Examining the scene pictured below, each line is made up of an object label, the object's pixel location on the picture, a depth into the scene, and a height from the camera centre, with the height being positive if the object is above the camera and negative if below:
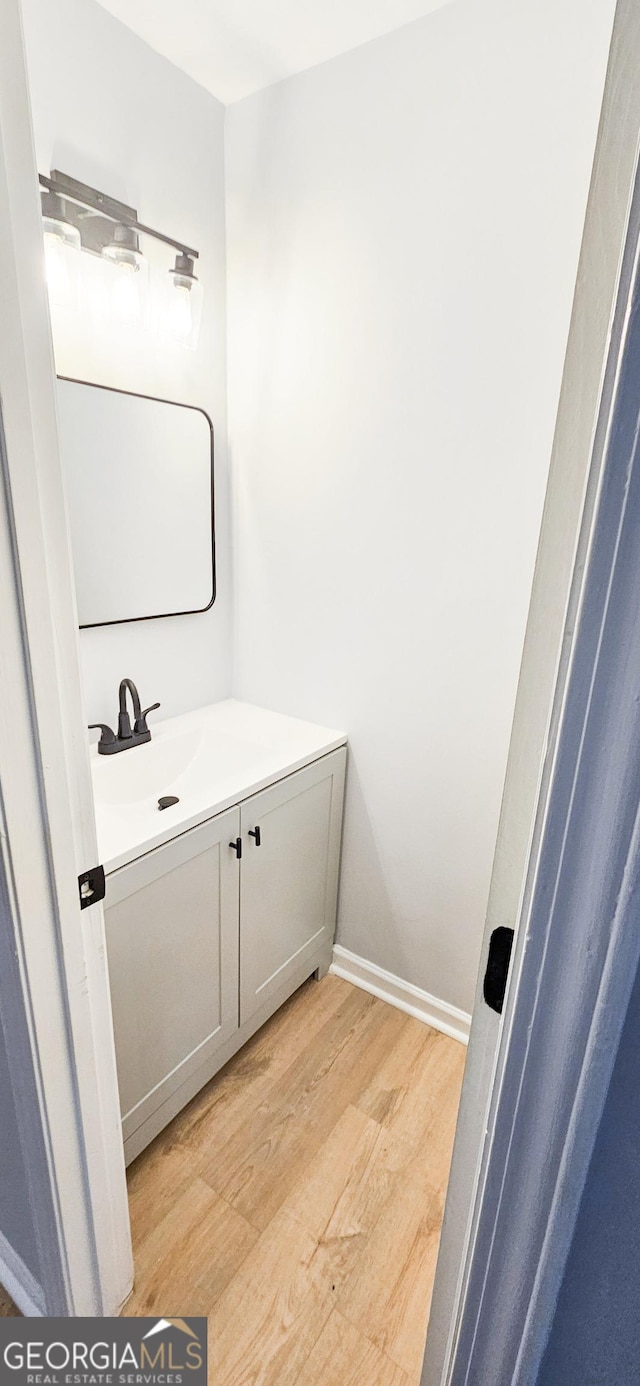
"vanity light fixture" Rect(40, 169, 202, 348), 1.29 +0.56
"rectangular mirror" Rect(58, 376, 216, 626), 1.48 +0.02
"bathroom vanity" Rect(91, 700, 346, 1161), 1.28 -0.85
